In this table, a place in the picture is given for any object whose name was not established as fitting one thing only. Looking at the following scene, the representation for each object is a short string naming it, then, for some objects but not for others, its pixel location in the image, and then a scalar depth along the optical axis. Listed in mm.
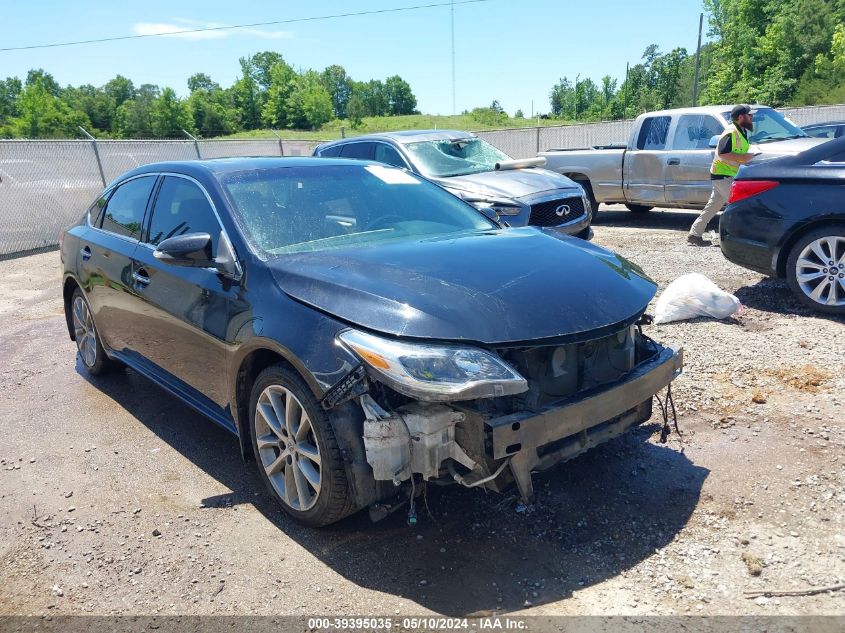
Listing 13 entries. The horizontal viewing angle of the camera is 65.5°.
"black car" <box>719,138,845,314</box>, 5531
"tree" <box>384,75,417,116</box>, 137000
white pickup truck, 10117
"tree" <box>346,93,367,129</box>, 118562
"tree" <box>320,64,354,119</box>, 134375
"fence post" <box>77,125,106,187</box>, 14175
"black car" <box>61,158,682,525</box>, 2607
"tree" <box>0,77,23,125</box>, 101625
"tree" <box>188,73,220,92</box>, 123625
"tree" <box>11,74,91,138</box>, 86250
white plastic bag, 5676
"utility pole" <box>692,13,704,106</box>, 47053
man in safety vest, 8695
